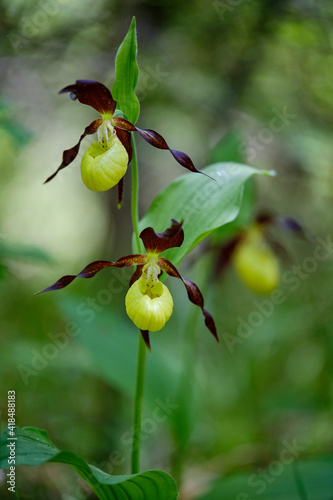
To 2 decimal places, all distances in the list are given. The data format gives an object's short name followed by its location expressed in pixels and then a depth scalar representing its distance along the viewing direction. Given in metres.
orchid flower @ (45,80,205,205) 0.65
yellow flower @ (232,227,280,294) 1.04
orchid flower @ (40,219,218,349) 0.66
